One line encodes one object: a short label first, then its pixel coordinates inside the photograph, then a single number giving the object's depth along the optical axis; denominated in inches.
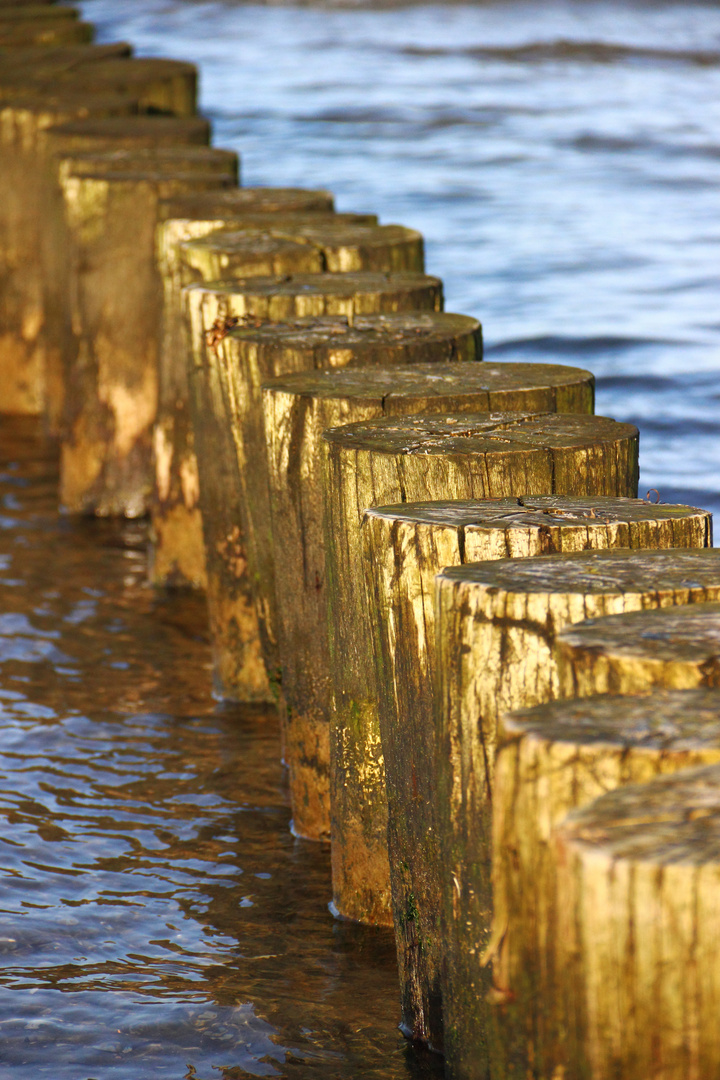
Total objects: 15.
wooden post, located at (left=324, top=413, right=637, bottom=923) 232.5
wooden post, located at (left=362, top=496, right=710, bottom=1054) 201.5
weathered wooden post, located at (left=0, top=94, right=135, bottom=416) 579.5
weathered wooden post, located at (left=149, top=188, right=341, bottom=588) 405.1
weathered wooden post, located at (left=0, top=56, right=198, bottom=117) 649.0
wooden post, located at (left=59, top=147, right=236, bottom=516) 465.4
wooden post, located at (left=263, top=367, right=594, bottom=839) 270.4
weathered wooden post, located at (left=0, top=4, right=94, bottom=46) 807.1
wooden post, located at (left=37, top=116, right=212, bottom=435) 510.3
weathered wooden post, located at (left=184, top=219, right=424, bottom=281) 365.4
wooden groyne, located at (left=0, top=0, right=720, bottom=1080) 131.0
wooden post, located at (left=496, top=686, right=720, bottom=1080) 137.9
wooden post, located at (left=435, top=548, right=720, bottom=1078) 173.6
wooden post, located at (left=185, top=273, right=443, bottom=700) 330.0
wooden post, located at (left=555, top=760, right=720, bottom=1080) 122.0
